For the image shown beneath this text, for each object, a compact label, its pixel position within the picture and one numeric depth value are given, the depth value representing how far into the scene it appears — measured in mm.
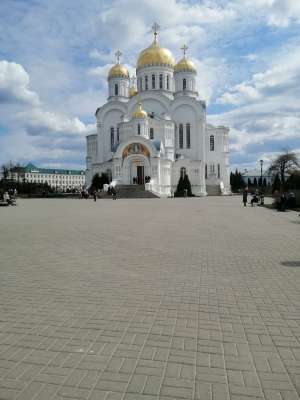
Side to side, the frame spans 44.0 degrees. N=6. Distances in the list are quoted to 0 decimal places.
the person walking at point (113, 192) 38150
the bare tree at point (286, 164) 55844
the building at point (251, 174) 125725
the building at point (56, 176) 139875
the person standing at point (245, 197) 25578
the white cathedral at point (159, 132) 48062
